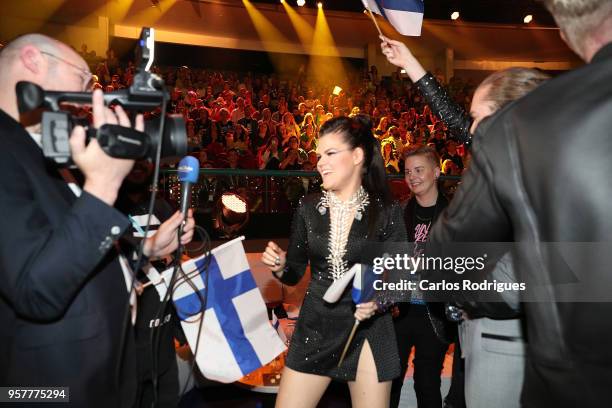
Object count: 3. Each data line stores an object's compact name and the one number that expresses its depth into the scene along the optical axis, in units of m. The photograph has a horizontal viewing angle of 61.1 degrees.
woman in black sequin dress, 2.51
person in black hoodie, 3.29
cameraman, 1.40
